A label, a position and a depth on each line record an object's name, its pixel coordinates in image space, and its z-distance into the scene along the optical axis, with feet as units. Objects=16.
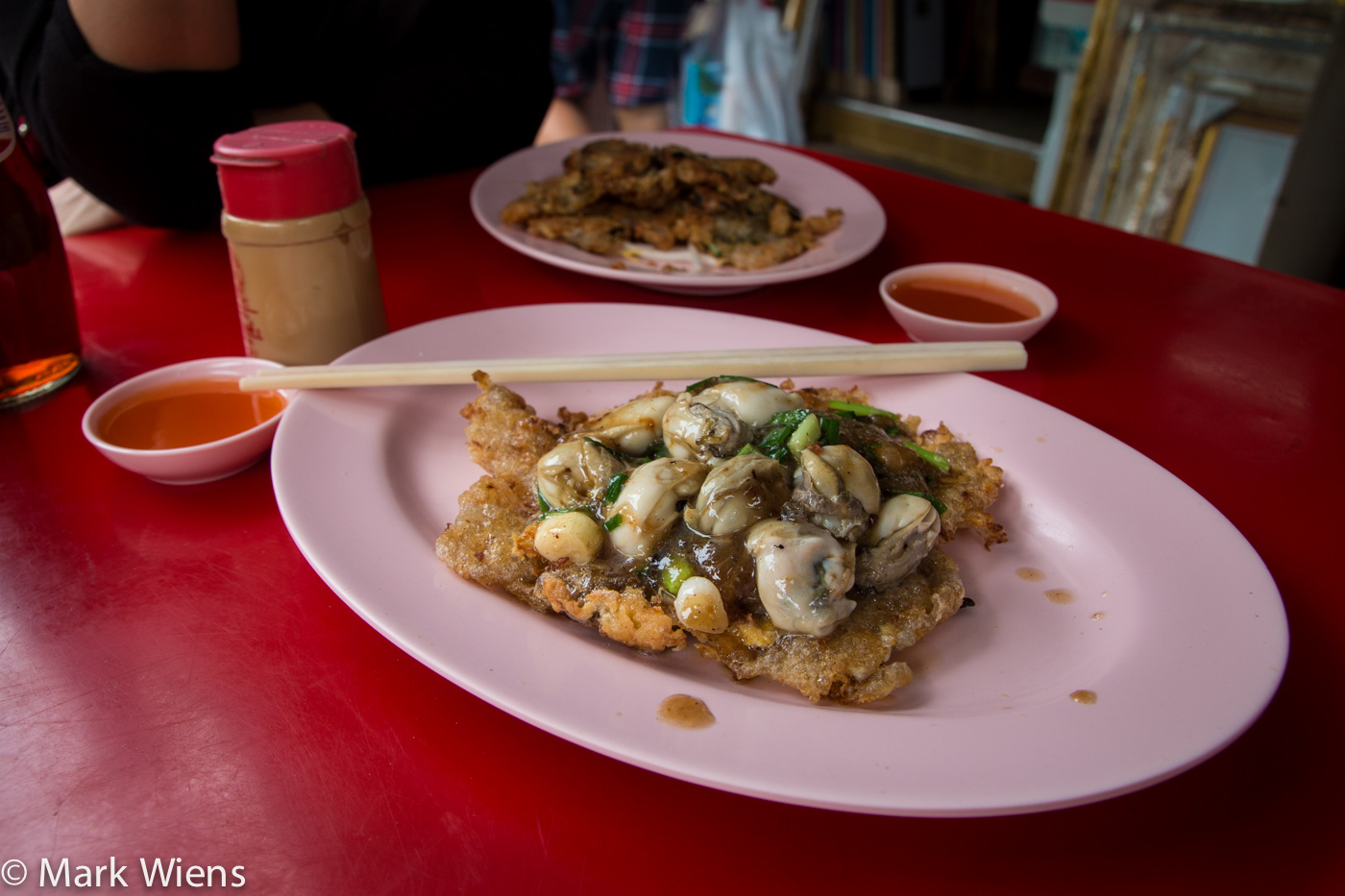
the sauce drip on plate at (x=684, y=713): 0.76
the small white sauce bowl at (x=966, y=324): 1.32
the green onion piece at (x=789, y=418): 0.95
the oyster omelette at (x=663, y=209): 1.61
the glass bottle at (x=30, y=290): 1.15
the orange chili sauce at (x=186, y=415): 1.10
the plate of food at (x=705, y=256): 1.46
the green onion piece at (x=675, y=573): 0.87
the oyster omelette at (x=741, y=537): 0.84
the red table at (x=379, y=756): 0.77
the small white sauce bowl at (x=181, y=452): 1.05
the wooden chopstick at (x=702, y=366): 1.12
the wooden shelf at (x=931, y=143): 4.69
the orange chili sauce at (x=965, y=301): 1.41
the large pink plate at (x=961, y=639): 0.73
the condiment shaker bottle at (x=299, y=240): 1.11
